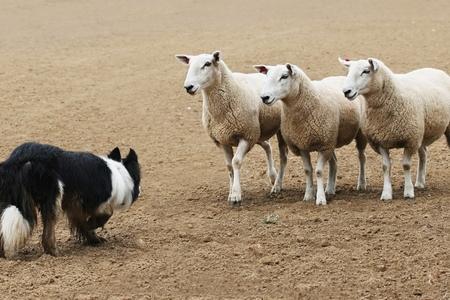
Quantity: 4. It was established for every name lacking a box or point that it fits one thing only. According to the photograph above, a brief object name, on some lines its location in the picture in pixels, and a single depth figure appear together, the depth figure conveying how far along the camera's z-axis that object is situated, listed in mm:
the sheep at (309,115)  10727
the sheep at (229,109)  11086
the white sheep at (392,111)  10594
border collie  8570
